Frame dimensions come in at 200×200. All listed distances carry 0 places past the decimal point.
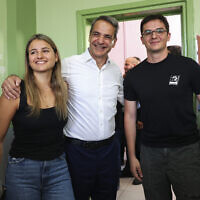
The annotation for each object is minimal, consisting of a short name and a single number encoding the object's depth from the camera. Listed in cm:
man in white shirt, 166
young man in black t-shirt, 151
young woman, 132
